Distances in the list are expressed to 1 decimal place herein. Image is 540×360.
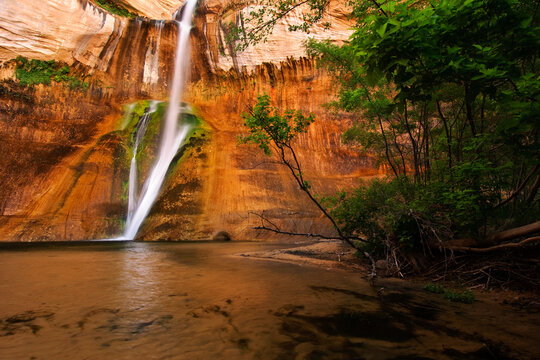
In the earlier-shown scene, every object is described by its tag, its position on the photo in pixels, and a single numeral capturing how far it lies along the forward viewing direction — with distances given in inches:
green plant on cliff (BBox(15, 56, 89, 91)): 769.6
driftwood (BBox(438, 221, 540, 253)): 182.7
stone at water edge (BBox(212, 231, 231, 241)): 668.7
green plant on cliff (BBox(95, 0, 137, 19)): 964.7
